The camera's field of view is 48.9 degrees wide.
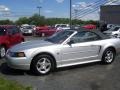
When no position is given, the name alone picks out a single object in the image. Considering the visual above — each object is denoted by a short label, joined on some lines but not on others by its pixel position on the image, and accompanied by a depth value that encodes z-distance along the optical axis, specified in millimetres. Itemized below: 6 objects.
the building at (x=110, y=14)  36455
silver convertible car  4137
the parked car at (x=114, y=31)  11995
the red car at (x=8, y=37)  6187
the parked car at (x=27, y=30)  20772
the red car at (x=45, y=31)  17653
